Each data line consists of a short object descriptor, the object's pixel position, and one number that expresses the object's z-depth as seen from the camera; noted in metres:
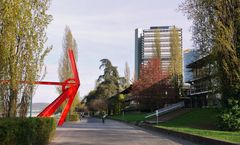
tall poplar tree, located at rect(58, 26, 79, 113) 63.53
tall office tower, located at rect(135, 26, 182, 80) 150.25
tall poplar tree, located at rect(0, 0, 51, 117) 13.66
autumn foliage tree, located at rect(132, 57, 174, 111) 71.31
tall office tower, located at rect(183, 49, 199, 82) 82.14
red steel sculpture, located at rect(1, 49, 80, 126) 29.36
